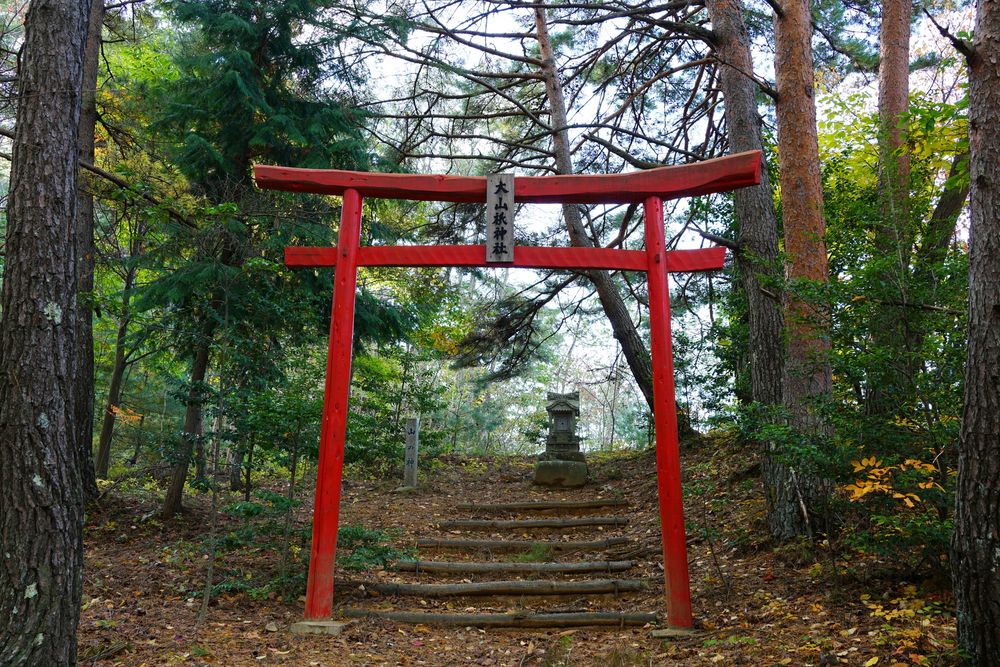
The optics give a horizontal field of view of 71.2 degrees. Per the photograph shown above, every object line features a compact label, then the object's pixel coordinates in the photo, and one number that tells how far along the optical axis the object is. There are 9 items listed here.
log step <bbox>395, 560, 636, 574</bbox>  6.75
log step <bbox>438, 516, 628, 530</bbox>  8.65
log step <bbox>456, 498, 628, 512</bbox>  9.33
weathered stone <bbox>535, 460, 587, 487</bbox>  10.69
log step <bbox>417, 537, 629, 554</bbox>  7.64
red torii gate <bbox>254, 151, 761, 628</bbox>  5.25
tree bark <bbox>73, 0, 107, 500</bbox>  6.84
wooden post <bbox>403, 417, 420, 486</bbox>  10.75
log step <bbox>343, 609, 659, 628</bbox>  5.33
